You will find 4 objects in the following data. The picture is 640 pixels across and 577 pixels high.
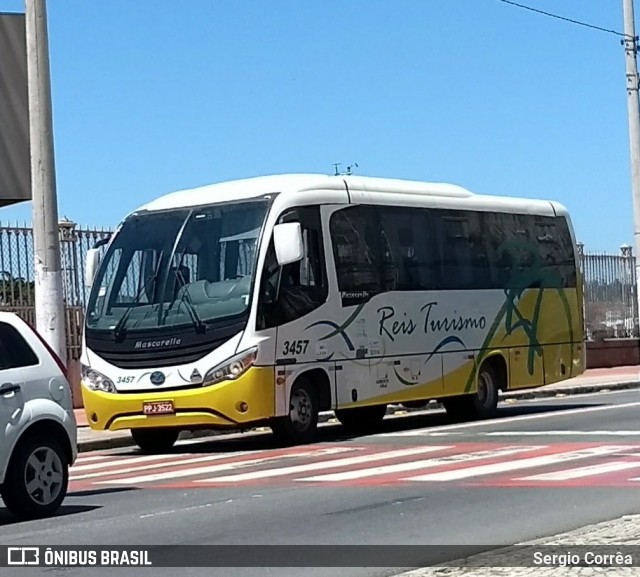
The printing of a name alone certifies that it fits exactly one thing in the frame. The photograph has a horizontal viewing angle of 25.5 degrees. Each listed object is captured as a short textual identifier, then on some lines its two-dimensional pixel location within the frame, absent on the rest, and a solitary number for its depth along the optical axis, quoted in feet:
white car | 39.29
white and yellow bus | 59.36
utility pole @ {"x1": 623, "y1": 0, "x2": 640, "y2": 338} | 112.57
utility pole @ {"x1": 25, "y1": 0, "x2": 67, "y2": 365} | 66.18
